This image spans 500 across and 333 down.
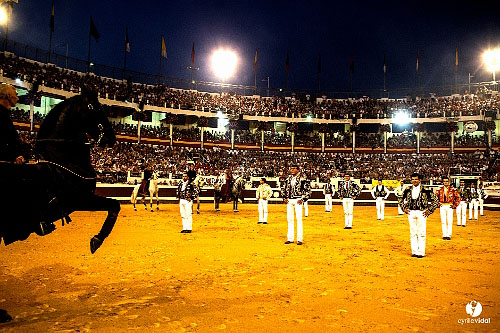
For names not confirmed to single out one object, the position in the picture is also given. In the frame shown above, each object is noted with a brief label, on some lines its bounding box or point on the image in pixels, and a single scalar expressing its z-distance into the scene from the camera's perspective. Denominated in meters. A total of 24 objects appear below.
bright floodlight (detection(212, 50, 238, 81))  44.78
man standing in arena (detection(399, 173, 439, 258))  8.48
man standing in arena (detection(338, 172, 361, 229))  14.48
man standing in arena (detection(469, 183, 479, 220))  19.67
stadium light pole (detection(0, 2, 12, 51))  27.18
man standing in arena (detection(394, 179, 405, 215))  23.74
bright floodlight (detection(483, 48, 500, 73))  41.12
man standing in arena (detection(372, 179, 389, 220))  18.59
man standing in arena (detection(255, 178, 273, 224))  15.77
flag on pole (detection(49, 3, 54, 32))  39.50
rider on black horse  4.34
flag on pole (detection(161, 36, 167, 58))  45.39
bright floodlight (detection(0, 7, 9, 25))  26.96
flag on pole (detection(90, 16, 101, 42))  39.44
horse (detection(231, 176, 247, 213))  21.12
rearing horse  4.49
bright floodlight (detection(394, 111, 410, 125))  44.25
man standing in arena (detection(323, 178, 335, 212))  22.41
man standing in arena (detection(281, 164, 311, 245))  10.04
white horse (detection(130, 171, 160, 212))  20.44
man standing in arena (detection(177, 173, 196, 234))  12.14
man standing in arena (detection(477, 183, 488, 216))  22.04
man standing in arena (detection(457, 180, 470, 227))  16.04
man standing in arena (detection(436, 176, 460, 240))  11.69
